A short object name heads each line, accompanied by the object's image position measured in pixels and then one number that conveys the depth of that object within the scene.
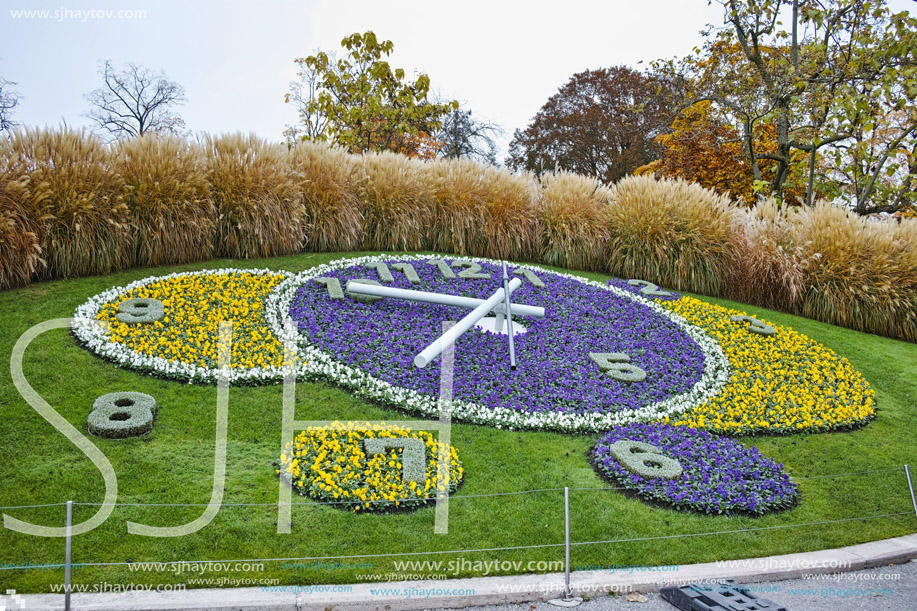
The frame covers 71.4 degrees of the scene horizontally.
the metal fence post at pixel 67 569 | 3.33
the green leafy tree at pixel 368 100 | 19.44
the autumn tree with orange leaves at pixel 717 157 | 19.81
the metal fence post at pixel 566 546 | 3.95
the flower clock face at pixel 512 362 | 5.24
